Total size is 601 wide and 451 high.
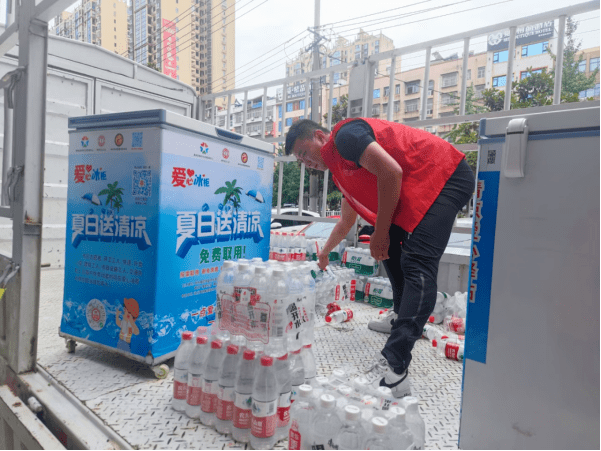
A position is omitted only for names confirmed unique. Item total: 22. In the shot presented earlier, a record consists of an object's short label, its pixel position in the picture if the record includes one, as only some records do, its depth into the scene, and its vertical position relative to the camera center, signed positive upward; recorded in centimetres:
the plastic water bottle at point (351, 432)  121 -68
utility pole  1277 +691
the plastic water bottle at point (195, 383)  167 -77
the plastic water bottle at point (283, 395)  152 -73
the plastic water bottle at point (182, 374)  174 -76
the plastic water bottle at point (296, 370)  169 -70
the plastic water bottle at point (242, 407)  150 -76
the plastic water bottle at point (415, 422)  123 -65
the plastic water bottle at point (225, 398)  155 -77
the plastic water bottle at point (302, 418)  130 -71
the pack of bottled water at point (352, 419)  119 -66
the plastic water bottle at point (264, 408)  144 -74
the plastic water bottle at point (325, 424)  126 -70
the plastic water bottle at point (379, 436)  116 -67
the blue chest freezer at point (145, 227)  200 -14
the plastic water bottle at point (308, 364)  173 -70
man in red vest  186 +12
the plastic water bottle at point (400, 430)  119 -66
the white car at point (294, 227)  500 -24
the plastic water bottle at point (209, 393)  162 -78
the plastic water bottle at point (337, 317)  310 -83
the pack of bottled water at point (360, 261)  384 -47
